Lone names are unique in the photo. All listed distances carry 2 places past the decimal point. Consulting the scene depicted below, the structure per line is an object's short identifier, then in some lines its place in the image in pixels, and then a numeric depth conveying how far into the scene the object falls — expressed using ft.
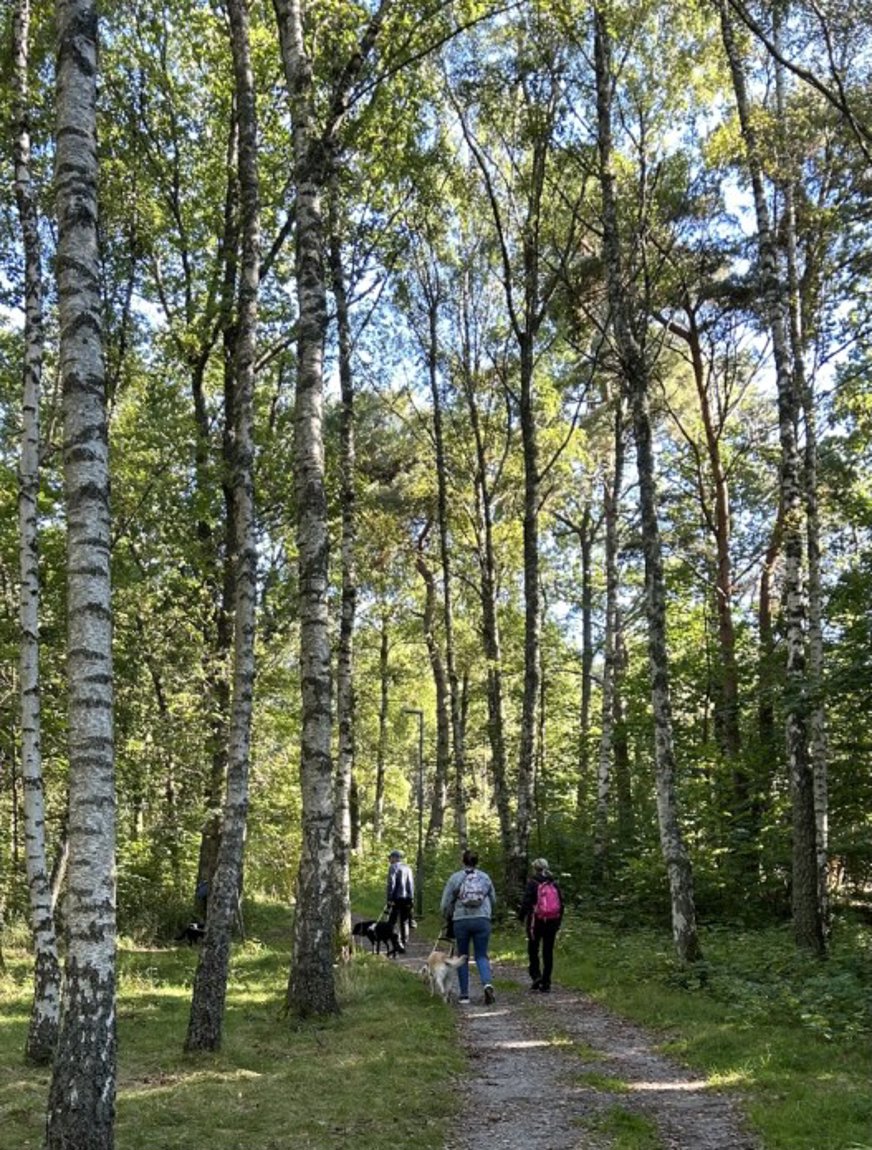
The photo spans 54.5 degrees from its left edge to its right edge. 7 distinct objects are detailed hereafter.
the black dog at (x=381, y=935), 46.19
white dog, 32.76
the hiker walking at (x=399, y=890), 47.88
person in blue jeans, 33.91
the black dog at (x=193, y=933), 48.67
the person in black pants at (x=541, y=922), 35.40
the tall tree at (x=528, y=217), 48.24
